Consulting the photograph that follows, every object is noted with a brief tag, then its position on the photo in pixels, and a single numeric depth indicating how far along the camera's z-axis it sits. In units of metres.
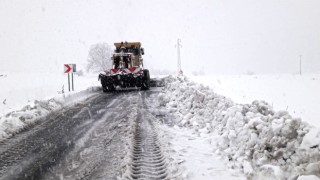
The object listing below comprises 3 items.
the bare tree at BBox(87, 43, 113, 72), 70.56
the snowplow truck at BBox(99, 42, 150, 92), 20.17
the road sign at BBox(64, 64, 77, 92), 17.67
